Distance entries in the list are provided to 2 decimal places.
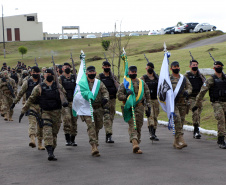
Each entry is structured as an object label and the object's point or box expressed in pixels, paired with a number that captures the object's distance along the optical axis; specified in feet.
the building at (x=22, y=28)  301.22
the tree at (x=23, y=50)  204.53
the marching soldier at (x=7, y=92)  62.28
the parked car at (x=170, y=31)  222.50
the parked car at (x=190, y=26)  212.41
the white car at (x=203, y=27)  199.19
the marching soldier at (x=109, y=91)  40.01
